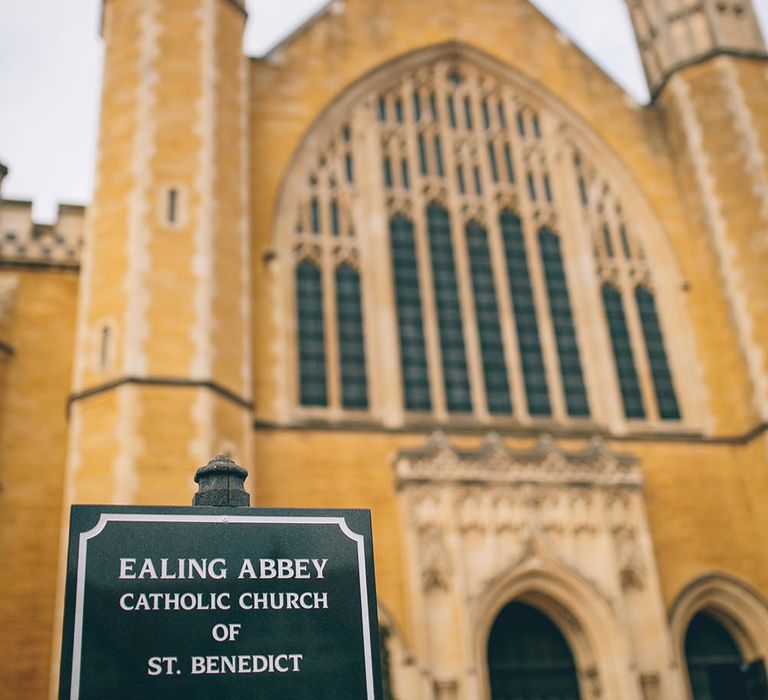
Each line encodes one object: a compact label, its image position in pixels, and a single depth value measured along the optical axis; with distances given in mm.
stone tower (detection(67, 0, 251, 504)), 10984
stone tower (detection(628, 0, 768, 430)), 14430
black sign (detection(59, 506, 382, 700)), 2607
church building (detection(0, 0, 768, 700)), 11617
